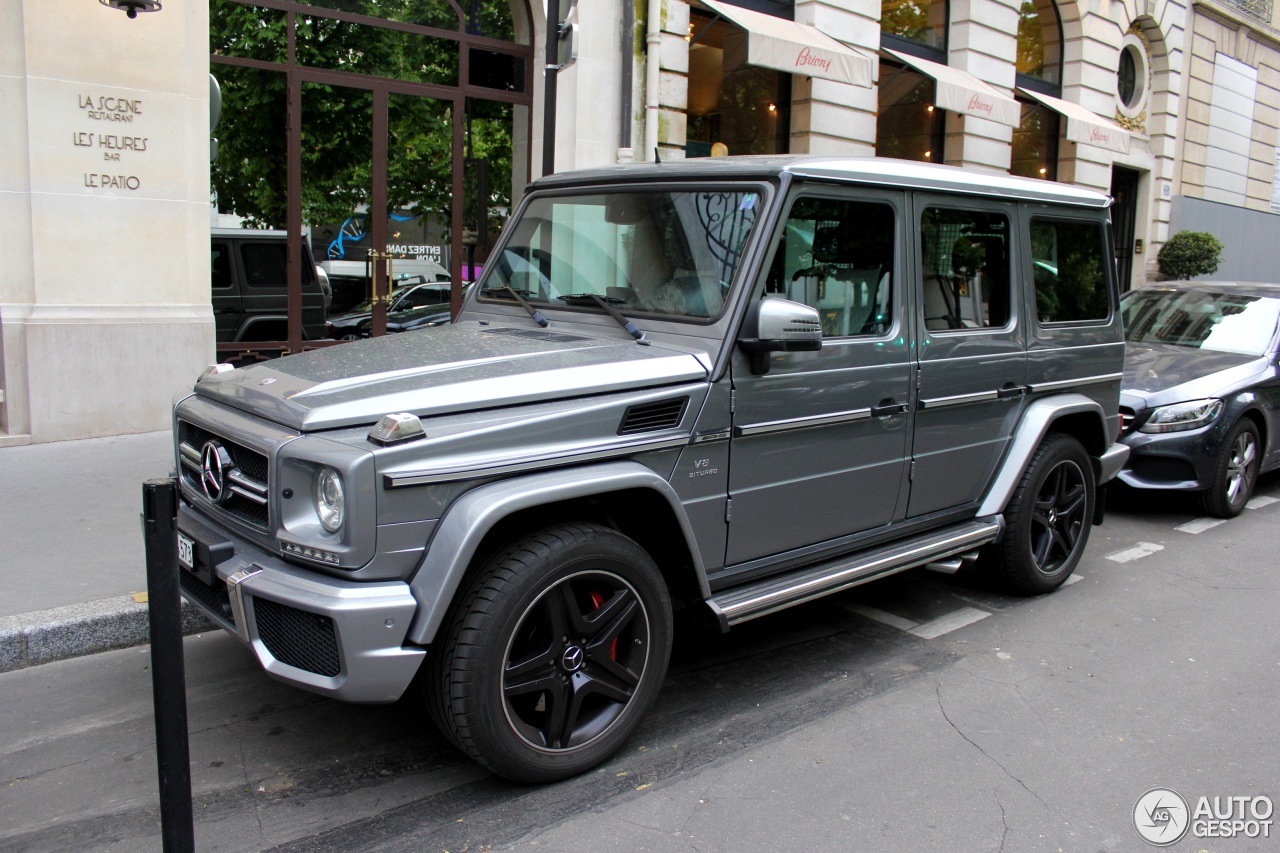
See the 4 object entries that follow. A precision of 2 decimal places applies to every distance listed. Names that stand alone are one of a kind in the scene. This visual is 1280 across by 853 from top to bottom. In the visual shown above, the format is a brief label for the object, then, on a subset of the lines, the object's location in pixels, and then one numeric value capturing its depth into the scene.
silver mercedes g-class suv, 2.99
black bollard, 2.46
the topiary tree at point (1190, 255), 19.49
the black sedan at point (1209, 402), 6.93
